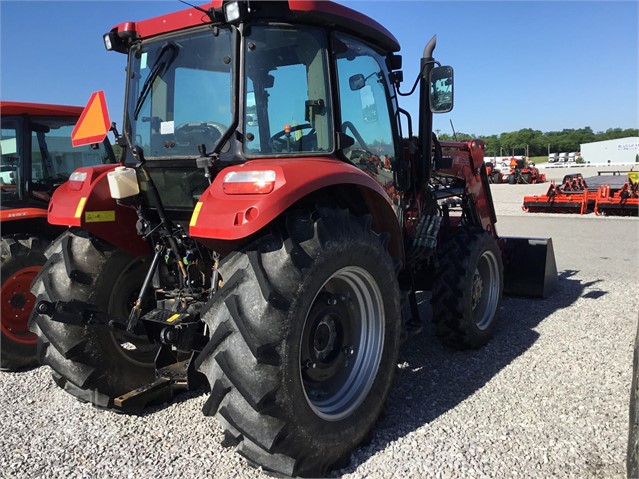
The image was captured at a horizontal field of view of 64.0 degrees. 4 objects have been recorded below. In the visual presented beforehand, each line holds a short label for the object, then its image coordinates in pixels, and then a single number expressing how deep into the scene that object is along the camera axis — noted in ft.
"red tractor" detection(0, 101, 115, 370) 15.06
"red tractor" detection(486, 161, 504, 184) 98.07
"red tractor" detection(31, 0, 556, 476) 7.91
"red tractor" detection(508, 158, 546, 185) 94.27
